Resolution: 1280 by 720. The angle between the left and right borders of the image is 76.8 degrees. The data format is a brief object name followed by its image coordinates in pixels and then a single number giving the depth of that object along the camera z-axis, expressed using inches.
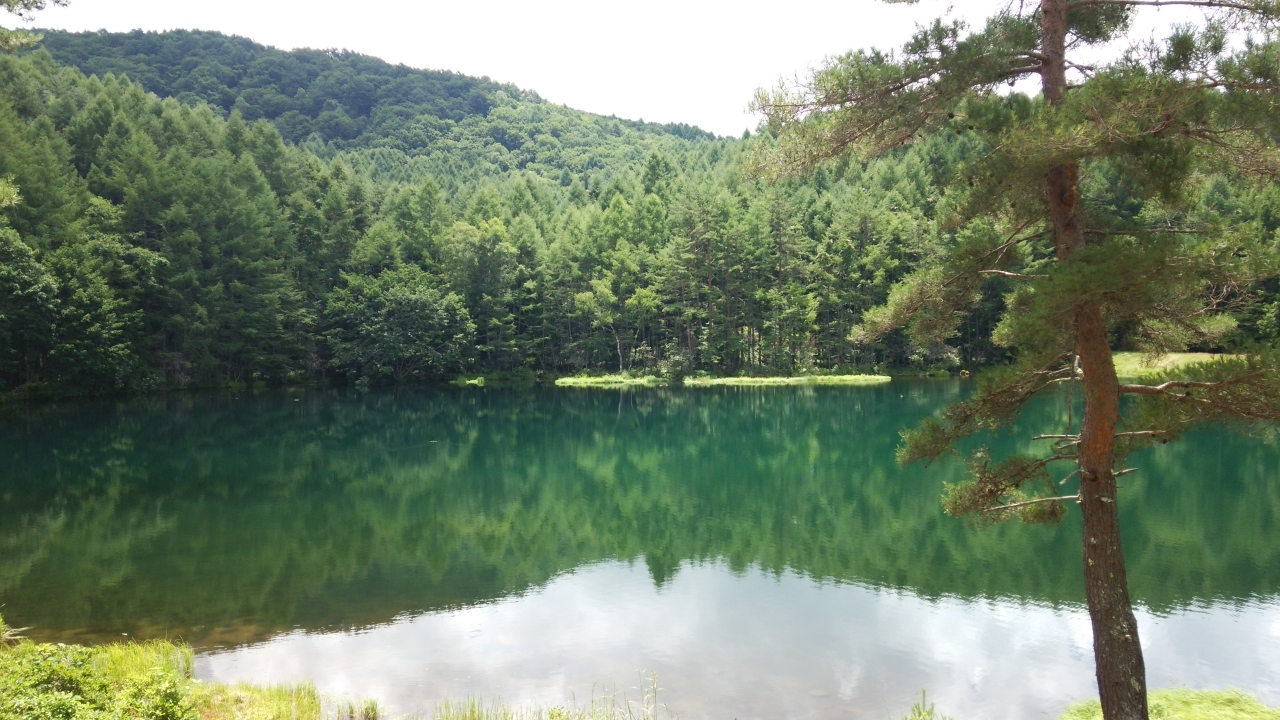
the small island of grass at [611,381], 2181.3
